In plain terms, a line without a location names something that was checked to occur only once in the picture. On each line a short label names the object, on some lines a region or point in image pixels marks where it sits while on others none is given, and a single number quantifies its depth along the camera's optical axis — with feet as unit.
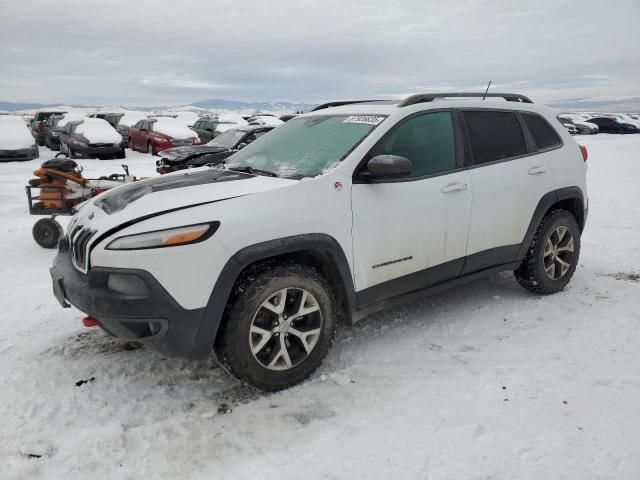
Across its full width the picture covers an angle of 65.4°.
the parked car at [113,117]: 81.21
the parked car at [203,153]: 28.71
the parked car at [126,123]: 72.90
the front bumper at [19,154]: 53.16
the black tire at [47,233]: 21.45
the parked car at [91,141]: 53.72
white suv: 8.70
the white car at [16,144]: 53.21
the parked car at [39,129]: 75.95
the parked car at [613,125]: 109.25
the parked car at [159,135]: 57.67
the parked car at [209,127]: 68.74
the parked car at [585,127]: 105.91
